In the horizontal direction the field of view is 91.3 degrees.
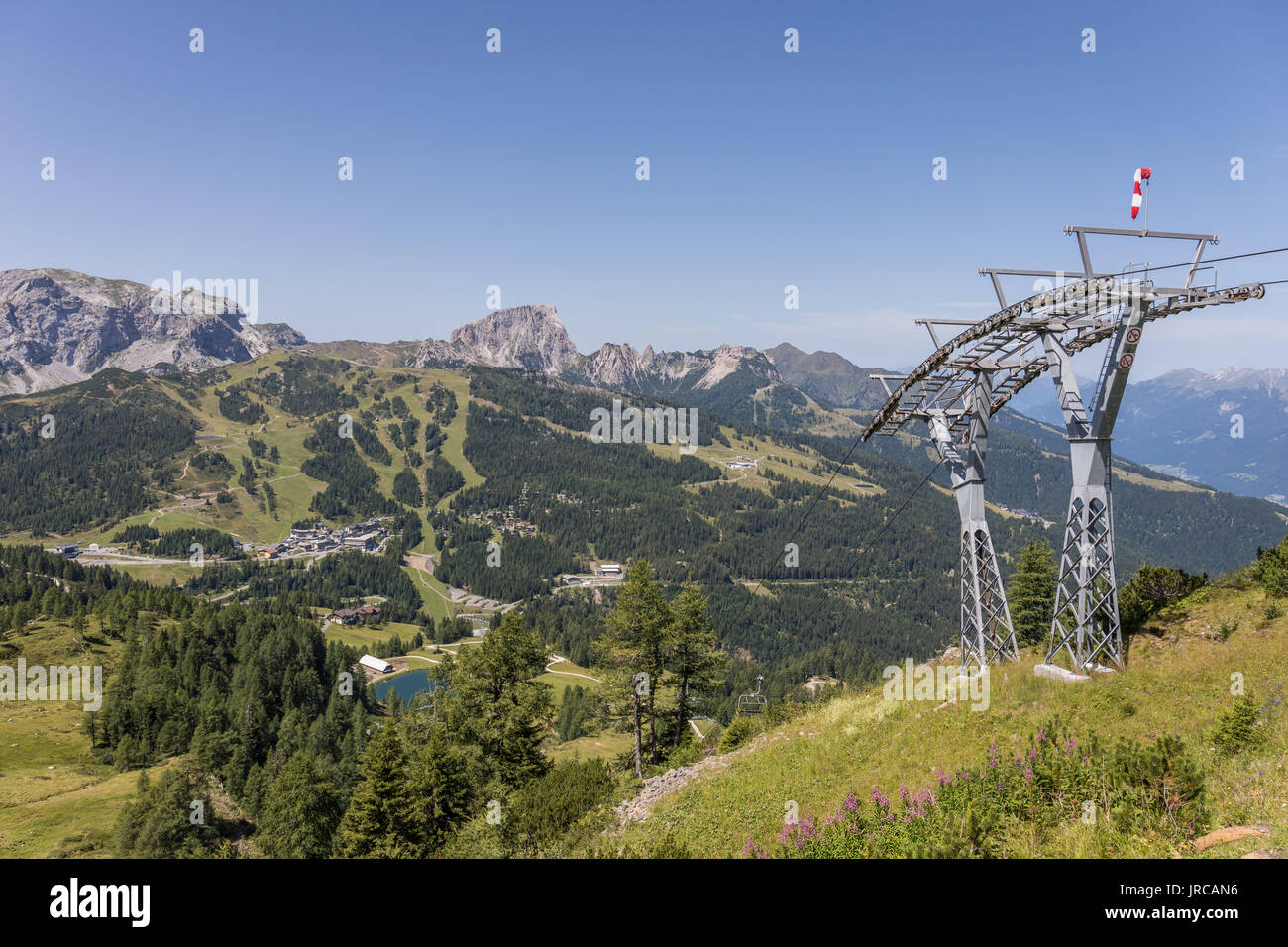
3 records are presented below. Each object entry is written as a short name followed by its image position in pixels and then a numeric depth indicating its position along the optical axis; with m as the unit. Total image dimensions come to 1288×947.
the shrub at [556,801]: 24.25
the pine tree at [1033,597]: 47.84
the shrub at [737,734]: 30.17
